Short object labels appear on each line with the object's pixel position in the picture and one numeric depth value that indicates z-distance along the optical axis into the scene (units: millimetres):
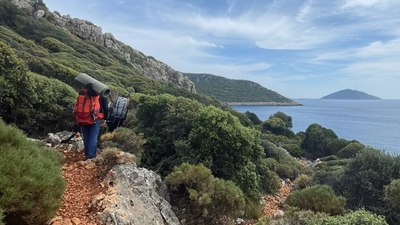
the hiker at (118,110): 8297
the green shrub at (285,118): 75506
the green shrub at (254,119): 73950
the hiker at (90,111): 7207
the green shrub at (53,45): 55500
